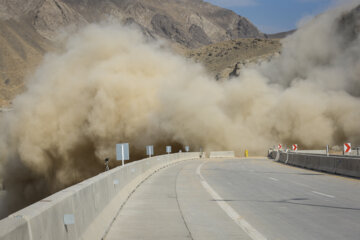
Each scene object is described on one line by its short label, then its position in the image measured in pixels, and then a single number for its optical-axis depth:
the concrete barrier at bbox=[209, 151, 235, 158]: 53.54
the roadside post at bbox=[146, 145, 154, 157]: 30.70
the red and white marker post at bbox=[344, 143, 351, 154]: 28.44
